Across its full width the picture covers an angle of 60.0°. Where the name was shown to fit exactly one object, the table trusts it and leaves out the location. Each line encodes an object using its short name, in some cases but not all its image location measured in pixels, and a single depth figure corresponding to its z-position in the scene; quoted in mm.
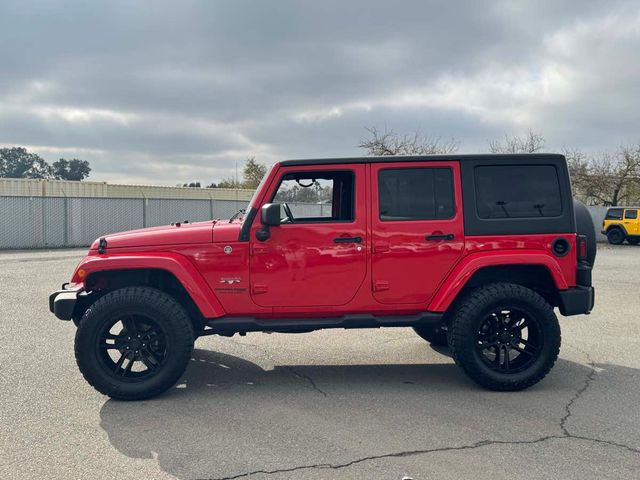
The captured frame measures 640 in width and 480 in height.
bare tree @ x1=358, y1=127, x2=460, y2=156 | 27875
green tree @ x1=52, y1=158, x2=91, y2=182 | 71188
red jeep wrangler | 4602
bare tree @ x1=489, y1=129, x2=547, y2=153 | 33281
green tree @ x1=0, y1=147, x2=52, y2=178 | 69812
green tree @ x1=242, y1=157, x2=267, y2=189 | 43094
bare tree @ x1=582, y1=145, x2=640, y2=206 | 33094
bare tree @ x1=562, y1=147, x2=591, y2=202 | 33562
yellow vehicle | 25047
